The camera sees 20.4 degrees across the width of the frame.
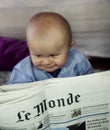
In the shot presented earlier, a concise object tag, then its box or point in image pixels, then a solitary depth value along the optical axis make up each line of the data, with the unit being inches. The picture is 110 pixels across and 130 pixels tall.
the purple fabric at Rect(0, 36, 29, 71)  51.1
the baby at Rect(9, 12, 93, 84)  32.1
